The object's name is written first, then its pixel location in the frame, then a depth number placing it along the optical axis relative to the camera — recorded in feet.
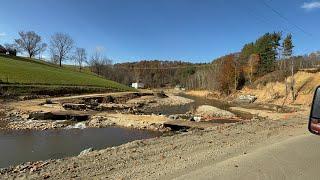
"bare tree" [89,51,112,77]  249.72
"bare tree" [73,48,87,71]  254.81
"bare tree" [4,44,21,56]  218.17
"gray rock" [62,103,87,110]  65.86
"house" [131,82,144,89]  260.92
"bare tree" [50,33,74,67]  223.67
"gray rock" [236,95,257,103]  119.77
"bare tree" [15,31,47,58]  222.00
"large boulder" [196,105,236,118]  63.96
